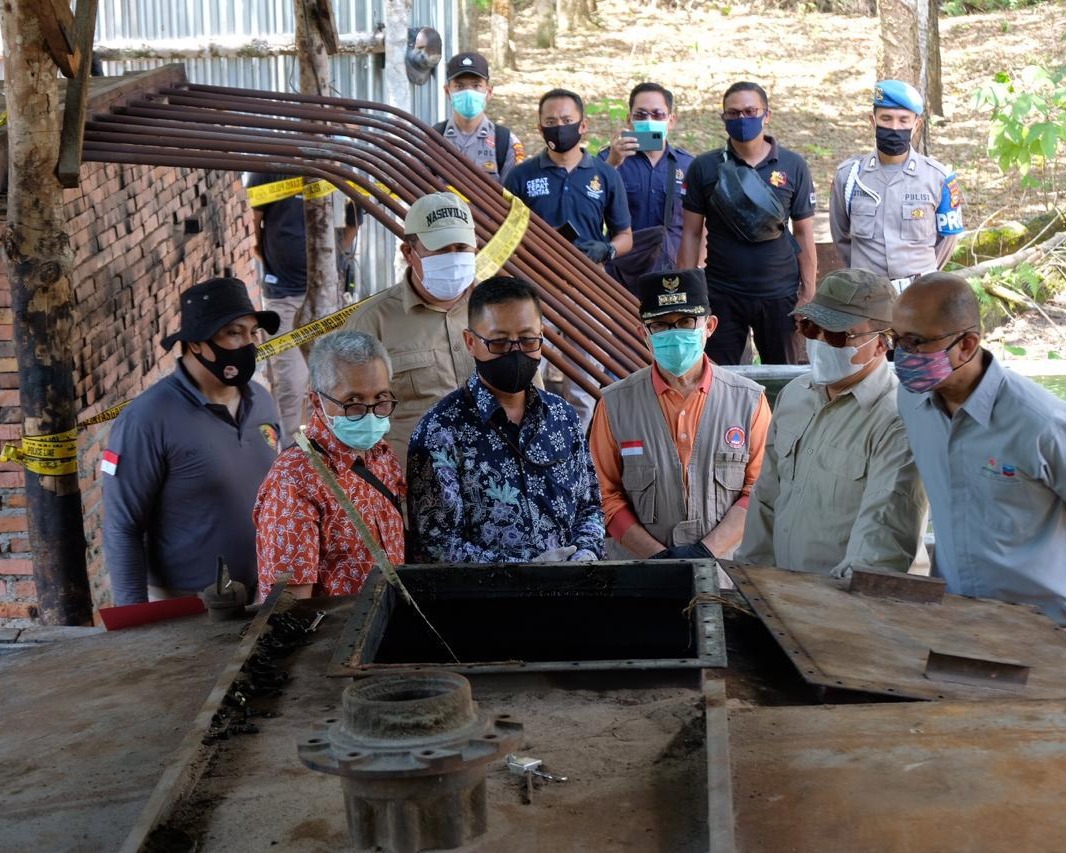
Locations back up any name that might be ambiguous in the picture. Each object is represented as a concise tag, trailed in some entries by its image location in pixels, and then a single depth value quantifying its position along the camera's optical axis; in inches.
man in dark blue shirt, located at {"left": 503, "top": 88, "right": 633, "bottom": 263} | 289.1
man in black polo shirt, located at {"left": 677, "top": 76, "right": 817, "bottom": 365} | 276.1
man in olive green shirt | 154.0
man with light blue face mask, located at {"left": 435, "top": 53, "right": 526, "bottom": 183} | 326.3
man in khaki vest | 181.8
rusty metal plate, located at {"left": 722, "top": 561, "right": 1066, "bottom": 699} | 108.8
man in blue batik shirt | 152.6
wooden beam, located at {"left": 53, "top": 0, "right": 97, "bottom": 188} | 179.6
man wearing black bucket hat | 173.5
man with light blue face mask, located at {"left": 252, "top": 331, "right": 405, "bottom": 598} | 143.4
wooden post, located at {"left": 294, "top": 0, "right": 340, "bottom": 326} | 286.7
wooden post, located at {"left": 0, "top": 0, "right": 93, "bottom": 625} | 175.5
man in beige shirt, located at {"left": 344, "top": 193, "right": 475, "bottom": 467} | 191.2
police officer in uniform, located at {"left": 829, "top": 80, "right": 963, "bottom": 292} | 283.9
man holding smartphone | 303.4
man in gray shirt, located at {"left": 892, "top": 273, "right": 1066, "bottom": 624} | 138.9
